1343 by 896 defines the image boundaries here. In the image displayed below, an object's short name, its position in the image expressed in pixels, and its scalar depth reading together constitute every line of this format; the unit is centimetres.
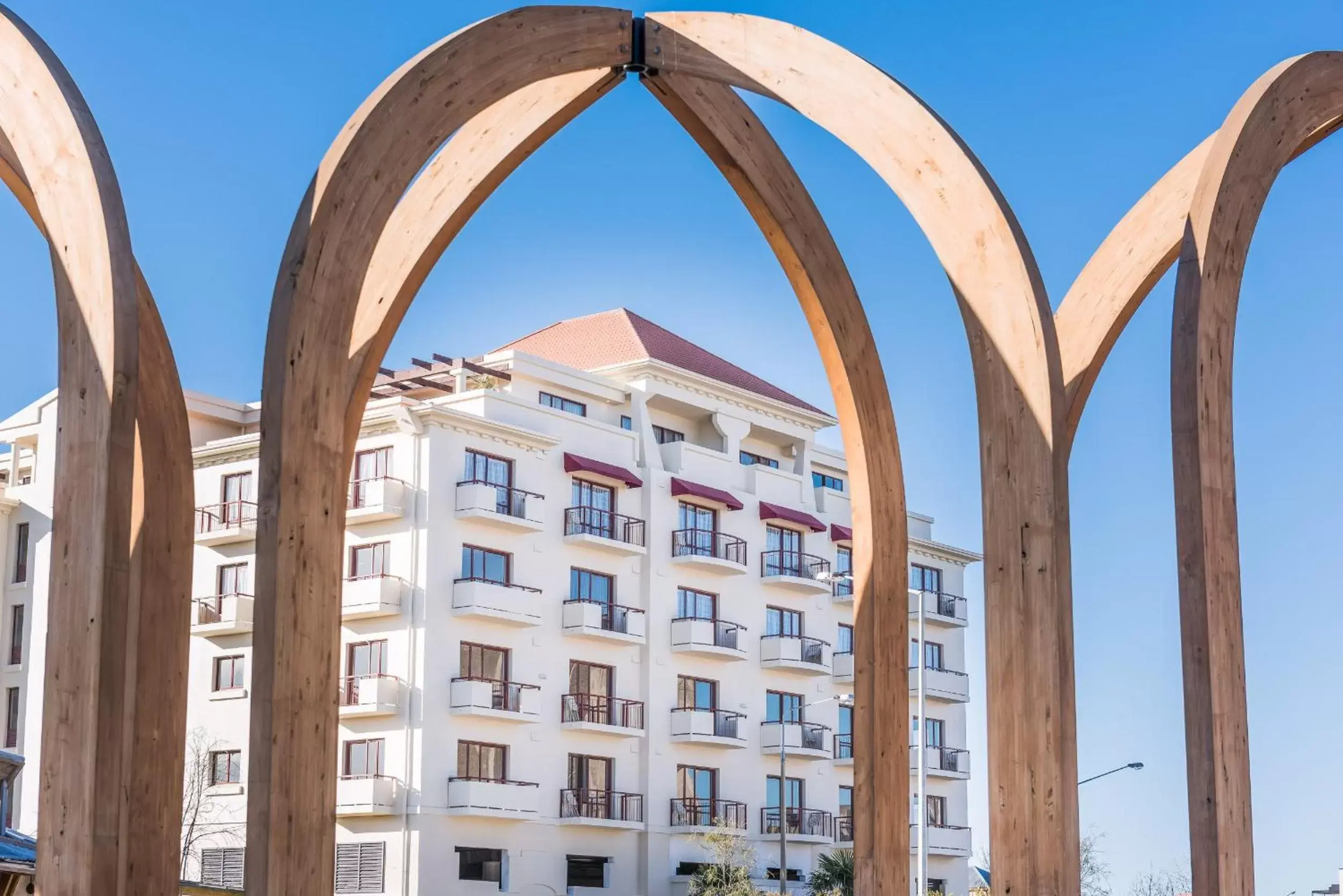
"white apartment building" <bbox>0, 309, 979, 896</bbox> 4266
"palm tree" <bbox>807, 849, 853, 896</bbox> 4828
